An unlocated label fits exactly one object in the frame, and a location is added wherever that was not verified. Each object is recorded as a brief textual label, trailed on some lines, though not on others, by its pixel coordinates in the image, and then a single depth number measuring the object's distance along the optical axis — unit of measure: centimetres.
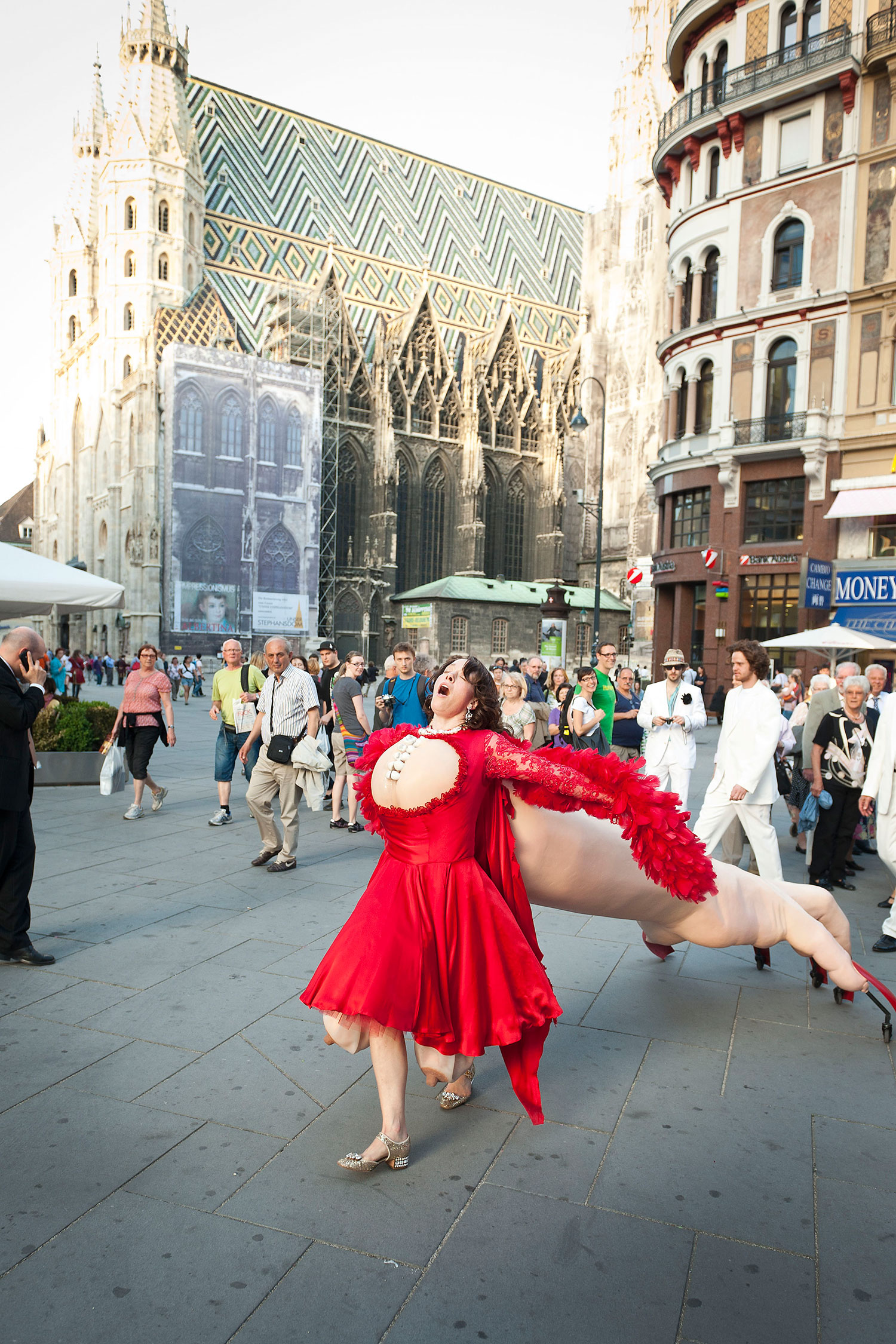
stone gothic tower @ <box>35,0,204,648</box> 3903
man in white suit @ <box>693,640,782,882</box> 582
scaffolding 4391
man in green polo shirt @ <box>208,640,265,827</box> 877
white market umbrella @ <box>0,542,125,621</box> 903
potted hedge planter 1091
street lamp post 2385
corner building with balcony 2155
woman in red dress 290
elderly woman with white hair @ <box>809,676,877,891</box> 693
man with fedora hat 745
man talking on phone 478
